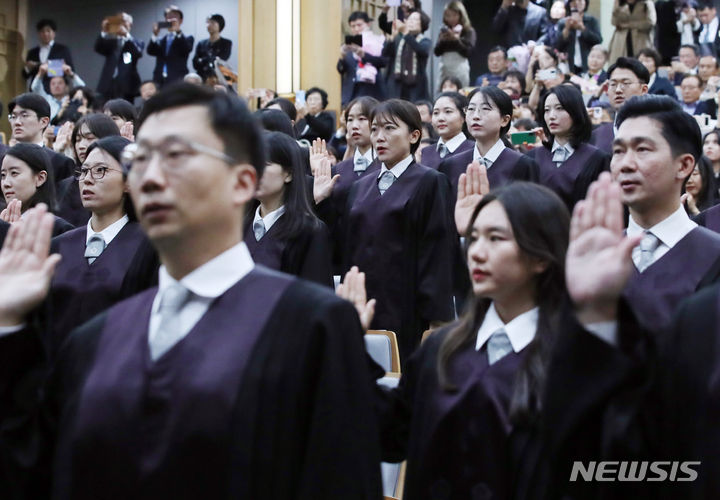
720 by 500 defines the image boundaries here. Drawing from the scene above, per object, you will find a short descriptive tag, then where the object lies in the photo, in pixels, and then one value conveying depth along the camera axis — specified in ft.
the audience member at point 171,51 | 40.45
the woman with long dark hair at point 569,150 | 19.74
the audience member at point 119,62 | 40.29
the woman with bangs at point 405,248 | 16.98
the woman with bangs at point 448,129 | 23.41
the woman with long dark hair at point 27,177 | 16.34
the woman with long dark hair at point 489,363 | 7.53
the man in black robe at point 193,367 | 5.90
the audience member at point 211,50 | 39.81
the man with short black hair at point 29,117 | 22.76
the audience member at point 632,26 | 36.88
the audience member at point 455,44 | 36.55
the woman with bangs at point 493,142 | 19.81
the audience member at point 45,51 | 41.93
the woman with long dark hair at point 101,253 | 12.48
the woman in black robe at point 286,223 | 14.35
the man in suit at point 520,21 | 39.36
